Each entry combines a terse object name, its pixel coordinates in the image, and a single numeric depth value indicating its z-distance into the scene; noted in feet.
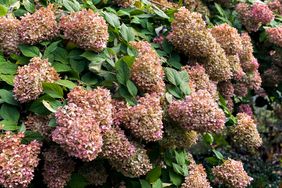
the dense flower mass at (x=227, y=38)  7.28
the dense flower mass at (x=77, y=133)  4.42
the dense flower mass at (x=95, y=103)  4.74
